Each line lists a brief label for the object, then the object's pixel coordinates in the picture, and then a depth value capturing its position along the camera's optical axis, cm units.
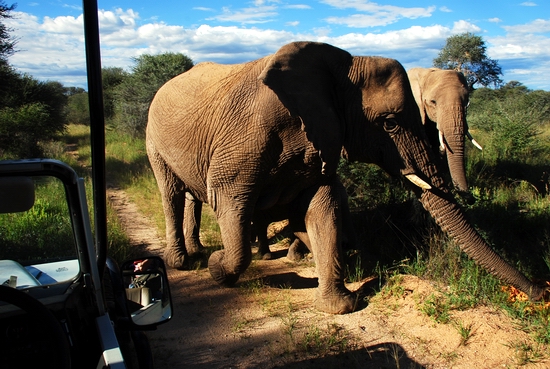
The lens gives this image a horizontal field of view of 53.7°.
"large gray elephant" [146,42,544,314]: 455
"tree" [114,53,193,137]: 1808
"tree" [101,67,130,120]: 2055
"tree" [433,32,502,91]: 2028
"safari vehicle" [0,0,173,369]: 183
